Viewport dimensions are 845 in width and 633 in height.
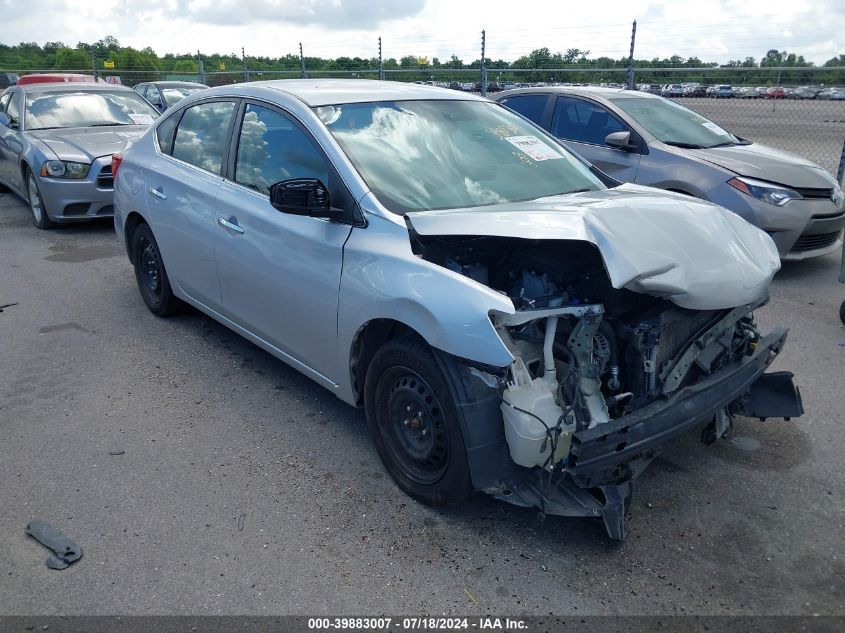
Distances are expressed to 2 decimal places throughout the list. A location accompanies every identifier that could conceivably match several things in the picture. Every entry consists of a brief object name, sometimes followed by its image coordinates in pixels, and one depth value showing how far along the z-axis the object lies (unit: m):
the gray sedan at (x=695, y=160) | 6.32
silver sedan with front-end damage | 2.79
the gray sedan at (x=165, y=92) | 15.56
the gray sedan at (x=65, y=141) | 8.27
